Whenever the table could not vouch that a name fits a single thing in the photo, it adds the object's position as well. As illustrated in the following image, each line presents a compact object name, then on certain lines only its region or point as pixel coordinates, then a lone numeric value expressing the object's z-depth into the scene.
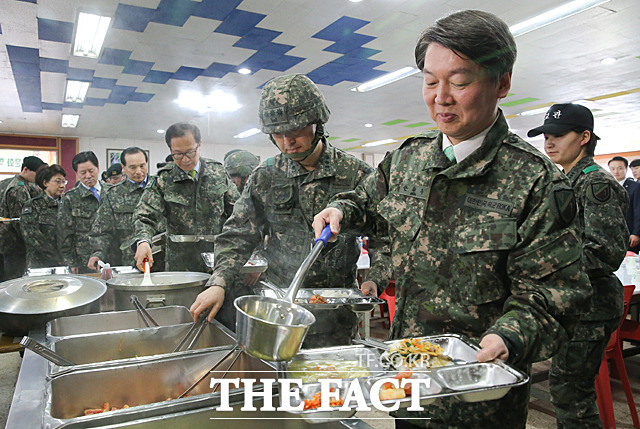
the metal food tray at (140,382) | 1.14
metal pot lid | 1.47
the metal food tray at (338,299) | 1.59
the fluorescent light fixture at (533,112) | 9.29
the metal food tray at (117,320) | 1.64
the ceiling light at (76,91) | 6.88
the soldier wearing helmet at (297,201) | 1.77
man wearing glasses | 2.77
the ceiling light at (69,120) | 9.02
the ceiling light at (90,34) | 4.62
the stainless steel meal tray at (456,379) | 0.76
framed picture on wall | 11.27
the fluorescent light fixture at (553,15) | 4.43
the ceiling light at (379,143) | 13.15
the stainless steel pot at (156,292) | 1.64
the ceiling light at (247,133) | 10.38
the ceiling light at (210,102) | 7.51
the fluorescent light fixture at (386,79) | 6.56
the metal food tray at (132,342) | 1.45
